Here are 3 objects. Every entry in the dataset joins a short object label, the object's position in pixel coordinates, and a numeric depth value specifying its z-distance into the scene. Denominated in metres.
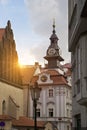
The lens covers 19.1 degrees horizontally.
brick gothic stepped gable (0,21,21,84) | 37.52
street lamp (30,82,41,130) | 11.62
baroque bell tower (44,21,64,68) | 58.25
